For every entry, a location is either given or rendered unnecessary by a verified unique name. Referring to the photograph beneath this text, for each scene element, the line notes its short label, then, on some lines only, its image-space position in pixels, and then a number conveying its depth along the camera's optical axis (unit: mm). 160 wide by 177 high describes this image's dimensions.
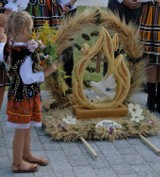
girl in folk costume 3064
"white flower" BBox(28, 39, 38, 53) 3072
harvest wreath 4012
